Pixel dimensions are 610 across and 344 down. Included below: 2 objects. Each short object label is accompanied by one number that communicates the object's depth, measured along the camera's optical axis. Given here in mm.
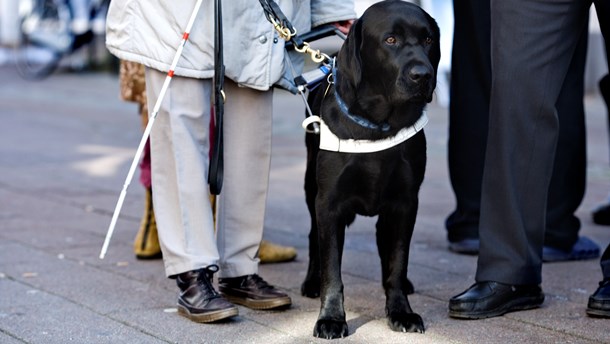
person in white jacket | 4305
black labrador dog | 4016
